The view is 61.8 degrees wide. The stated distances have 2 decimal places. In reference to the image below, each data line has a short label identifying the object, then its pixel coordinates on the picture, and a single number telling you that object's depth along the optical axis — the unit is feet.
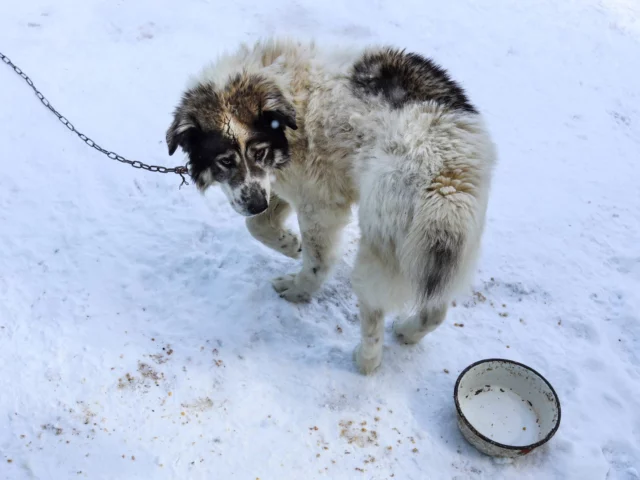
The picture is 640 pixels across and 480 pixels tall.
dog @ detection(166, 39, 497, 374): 7.25
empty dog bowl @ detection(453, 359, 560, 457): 8.96
